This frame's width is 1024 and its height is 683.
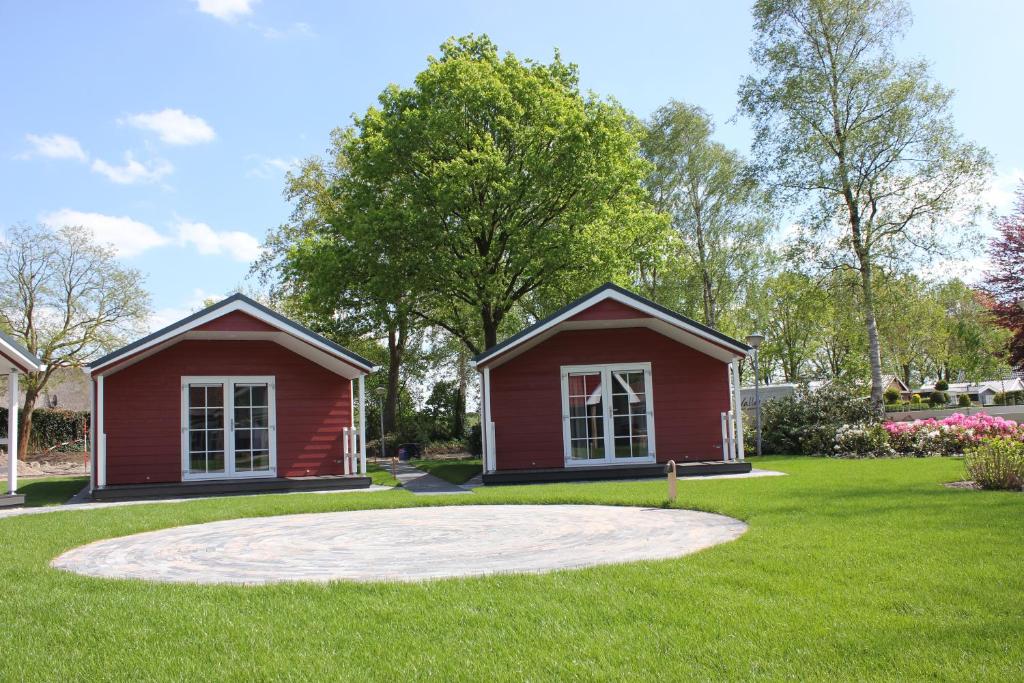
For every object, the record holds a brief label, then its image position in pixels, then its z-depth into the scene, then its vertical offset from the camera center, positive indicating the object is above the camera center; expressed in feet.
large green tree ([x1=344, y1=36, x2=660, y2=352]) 78.84 +22.38
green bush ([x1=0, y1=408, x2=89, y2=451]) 107.45 +0.35
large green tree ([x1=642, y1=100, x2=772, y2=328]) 110.93 +27.92
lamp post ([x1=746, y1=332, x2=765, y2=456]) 61.82 +5.02
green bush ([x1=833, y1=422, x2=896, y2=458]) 60.90 -3.03
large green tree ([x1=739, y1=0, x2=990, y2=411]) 75.92 +24.92
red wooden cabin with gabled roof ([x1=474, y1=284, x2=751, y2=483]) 55.93 +0.73
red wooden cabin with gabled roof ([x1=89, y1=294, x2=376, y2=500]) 50.42 +0.97
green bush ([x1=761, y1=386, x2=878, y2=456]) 67.21 -1.38
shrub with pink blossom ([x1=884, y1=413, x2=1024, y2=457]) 57.57 -2.46
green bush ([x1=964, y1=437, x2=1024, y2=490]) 33.88 -2.81
